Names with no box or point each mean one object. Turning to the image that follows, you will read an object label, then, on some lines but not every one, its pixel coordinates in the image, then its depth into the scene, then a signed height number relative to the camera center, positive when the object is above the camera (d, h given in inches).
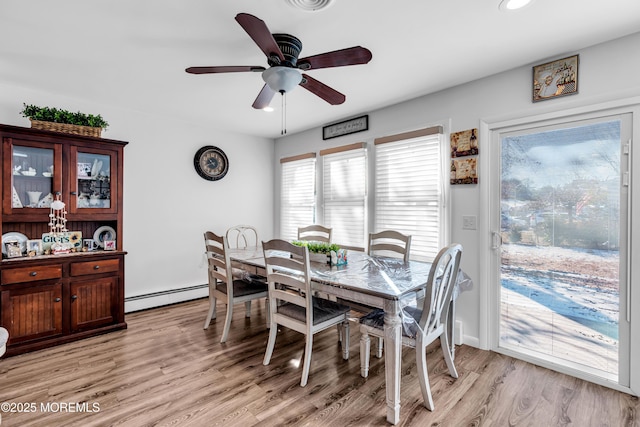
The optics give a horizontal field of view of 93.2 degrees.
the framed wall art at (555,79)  89.0 +40.8
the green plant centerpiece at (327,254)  99.8 -13.4
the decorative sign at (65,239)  113.6 -8.8
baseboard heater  145.0 -42.1
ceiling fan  65.0 +36.7
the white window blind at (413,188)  121.1 +11.0
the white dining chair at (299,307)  83.9 -29.3
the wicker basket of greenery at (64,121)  109.6 +36.4
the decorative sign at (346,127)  146.9 +44.6
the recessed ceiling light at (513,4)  66.9 +46.9
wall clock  166.7 +29.8
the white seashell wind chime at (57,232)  112.7 -6.1
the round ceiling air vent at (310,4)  66.1 +46.6
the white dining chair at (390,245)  112.0 -12.2
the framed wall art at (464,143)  108.8 +25.9
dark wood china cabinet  103.8 -8.3
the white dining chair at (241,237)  177.6 -13.2
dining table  70.0 -18.6
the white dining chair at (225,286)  111.8 -28.9
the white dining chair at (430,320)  72.7 -28.3
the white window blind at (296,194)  177.3 +12.6
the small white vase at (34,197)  110.4 +7.1
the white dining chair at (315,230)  142.6 -8.7
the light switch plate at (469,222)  109.4 -3.1
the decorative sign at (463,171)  109.0 +15.5
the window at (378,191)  122.0 +11.3
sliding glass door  84.9 -9.7
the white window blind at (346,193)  150.1 +11.0
